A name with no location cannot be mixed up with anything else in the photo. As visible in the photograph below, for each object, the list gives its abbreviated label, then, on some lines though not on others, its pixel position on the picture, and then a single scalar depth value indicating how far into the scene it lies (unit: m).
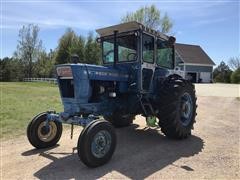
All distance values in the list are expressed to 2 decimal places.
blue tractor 3.91
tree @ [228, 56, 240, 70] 42.78
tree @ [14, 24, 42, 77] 32.48
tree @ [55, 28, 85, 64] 28.48
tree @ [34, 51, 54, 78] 32.86
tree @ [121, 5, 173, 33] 23.60
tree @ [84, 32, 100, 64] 25.20
